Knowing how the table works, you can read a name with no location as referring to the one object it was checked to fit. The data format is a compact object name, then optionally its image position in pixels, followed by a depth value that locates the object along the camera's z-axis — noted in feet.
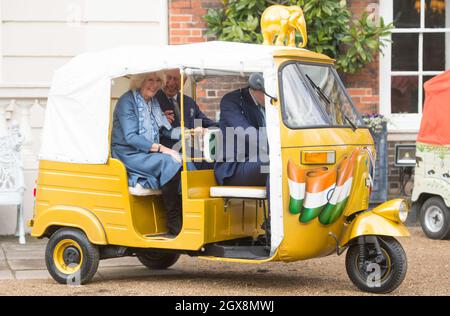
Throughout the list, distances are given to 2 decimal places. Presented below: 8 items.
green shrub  39.09
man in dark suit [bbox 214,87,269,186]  25.45
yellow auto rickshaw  24.35
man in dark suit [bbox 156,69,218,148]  27.89
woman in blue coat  26.04
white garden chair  35.37
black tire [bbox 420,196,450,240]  36.09
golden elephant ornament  30.99
